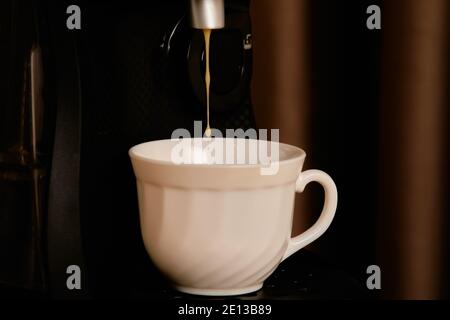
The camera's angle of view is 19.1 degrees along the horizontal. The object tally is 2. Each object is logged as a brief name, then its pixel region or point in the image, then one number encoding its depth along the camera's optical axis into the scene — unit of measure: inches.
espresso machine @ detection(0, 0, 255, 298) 25.2
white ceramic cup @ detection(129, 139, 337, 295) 24.5
